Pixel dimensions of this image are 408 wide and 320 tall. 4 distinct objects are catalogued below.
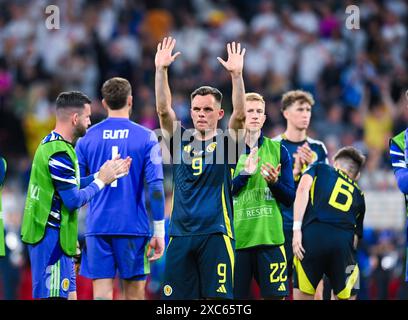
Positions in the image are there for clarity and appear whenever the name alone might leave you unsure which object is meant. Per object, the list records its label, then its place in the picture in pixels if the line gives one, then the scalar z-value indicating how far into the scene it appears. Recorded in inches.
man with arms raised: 725.3
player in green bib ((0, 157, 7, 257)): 712.4
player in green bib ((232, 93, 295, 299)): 791.7
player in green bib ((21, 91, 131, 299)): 714.8
